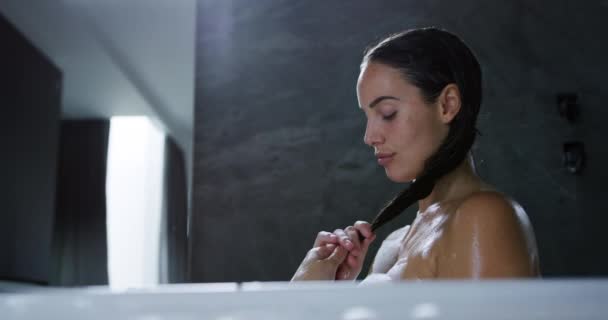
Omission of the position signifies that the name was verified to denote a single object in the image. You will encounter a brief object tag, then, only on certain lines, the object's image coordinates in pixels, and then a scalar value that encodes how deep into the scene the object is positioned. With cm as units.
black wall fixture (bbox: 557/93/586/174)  184
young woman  100
